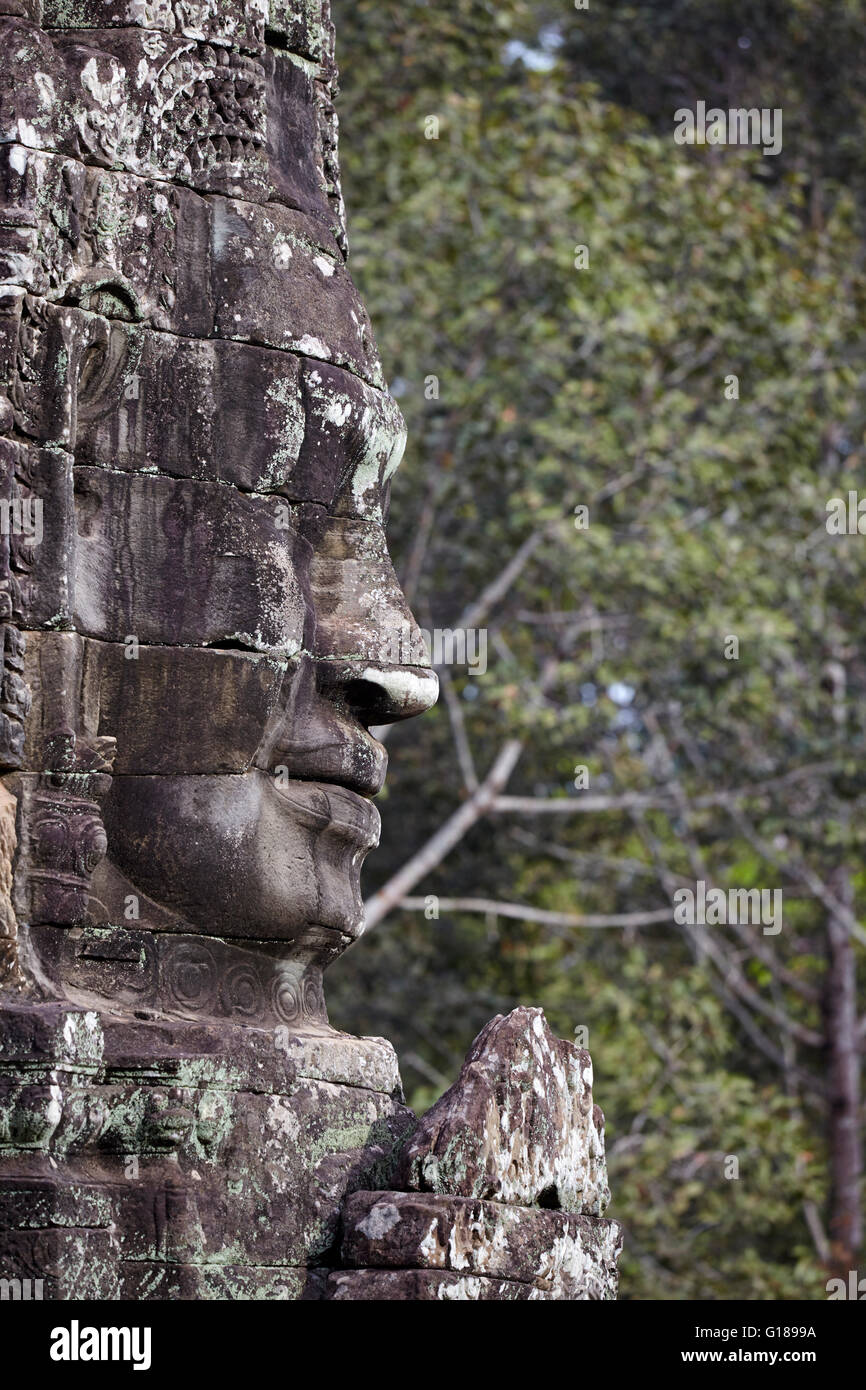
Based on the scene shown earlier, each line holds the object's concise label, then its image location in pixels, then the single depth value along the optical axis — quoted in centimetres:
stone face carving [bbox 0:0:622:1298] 505
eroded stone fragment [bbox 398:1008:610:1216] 518
